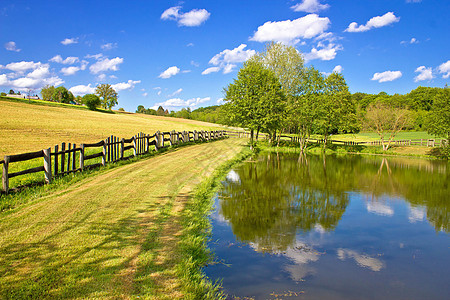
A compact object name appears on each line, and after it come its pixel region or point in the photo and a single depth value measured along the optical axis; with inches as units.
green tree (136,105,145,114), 7239.2
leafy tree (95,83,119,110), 4690.0
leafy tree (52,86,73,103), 5433.1
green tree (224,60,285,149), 1311.5
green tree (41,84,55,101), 6033.5
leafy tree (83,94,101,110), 3841.0
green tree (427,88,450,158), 1328.7
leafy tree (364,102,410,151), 1657.2
